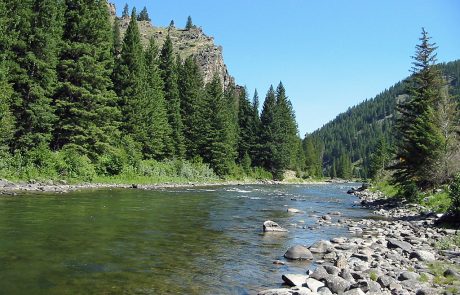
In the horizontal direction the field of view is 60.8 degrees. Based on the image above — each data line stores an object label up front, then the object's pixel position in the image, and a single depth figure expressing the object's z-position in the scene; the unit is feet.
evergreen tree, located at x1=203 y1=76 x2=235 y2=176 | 249.55
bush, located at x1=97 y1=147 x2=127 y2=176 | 148.25
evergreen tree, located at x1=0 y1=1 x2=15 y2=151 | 108.78
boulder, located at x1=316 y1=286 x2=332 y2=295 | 31.17
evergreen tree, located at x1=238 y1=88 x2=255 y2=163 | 318.86
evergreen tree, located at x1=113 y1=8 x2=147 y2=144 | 187.83
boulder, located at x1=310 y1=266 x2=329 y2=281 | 35.37
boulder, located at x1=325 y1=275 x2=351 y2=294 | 32.71
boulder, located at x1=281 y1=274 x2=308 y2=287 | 34.33
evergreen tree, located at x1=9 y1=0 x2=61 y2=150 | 122.64
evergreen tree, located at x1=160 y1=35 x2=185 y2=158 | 229.86
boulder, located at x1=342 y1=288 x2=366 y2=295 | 30.37
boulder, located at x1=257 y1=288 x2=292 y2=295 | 30.95
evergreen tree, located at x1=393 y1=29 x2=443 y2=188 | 110.11
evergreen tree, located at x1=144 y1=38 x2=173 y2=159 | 201.67
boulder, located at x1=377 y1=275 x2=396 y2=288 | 33.78
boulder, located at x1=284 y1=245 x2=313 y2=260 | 45.88
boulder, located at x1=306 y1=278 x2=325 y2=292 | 32.53
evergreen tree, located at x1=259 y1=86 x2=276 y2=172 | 318.24
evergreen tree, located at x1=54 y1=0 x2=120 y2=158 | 143.33
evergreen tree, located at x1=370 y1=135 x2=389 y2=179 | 335.22
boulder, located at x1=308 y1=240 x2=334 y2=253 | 49.66
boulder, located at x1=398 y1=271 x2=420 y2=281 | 35.96
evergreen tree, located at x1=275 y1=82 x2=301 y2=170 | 322.55
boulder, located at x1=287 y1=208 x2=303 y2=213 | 93.81
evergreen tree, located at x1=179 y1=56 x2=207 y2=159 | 251.17
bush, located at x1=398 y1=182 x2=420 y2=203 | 107.76
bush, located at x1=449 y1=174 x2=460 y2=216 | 65.00
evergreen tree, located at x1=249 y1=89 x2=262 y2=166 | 319.68
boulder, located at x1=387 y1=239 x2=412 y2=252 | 49.55
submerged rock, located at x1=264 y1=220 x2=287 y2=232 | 64.08
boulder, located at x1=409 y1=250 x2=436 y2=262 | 44.09
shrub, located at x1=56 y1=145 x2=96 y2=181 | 126.52
